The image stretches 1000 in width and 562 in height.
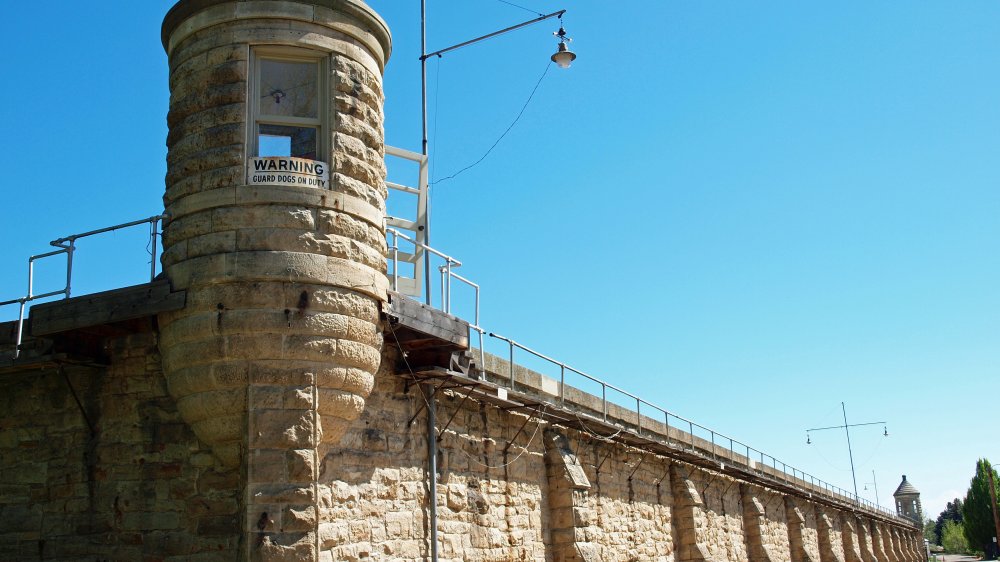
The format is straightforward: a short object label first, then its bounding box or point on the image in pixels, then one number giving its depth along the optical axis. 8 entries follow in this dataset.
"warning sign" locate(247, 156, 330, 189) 10.44
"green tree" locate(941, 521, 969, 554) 107.62
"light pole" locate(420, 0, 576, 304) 16.02
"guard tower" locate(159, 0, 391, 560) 9.95
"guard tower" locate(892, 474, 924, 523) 97.44
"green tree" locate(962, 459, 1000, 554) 86.94
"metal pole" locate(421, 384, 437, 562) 12.30
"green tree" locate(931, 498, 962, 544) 136.25
